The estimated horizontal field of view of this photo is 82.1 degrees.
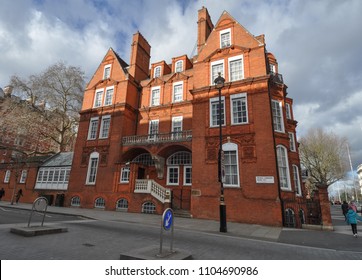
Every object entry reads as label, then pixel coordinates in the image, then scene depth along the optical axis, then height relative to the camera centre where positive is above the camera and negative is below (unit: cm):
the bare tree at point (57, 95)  2973 +1472
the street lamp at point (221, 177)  1047 +130
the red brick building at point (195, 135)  1487 +565
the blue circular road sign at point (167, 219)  509 -44
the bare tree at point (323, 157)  3647 +837
